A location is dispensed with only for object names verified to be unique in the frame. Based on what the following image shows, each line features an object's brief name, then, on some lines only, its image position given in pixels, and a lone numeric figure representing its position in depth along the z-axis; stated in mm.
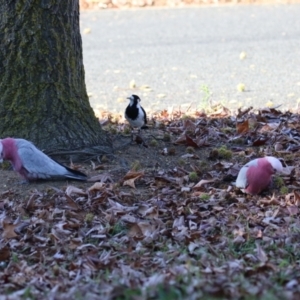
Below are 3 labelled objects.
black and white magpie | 14492
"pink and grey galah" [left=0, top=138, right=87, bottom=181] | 11222
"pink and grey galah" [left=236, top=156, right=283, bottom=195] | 10641
